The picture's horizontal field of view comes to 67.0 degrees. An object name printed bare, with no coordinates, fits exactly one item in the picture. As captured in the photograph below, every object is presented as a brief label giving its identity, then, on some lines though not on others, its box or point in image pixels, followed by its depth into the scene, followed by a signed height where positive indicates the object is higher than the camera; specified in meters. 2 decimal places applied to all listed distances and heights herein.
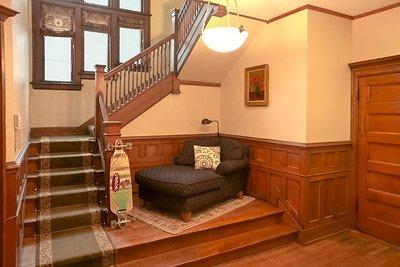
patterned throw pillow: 4.43 -0.42
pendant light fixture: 2.75 +0.85
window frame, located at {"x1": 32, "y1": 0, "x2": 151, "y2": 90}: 5.18 +1.79
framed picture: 4.35 +0.65
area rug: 3.48 -1.10
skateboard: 3.41 -0.64
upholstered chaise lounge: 3.63 -0.66
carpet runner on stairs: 2.85 -0.92
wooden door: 3.69 -0.34
